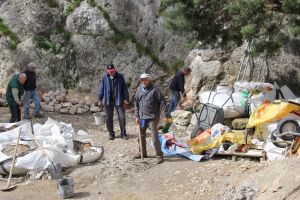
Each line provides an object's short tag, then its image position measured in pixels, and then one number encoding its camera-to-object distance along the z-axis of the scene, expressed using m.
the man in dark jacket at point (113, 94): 9.96
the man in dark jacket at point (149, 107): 8.41
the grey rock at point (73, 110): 13.46
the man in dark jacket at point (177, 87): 12.12
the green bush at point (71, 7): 16.72
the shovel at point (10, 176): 7.45
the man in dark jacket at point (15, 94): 11.09
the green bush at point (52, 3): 17.05
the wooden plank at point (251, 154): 8.11
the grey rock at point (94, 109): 13.70
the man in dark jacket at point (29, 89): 12.22
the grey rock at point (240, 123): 10.15
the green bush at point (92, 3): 16.57
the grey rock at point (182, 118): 11.23
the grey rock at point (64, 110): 13.53
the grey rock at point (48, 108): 13.61
